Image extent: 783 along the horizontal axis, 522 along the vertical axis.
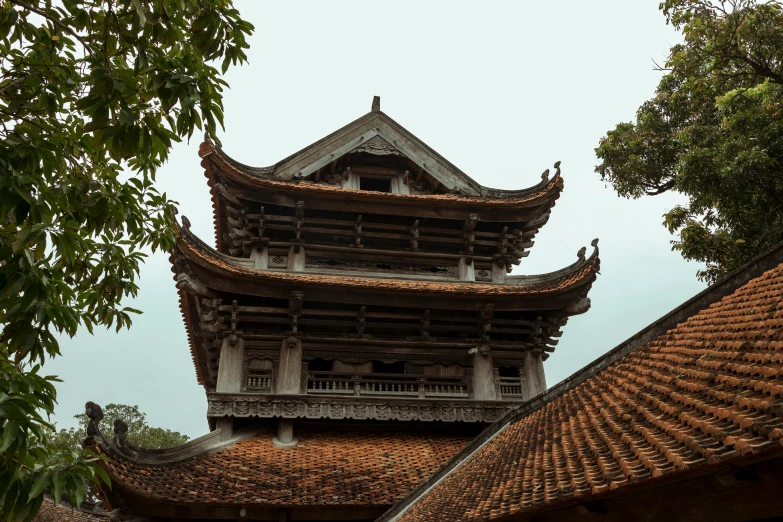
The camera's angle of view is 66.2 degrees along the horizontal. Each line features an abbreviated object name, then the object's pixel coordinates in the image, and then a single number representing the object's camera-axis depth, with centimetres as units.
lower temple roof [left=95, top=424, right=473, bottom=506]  961
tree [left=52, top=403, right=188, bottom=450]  3853
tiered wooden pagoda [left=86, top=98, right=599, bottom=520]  1220
